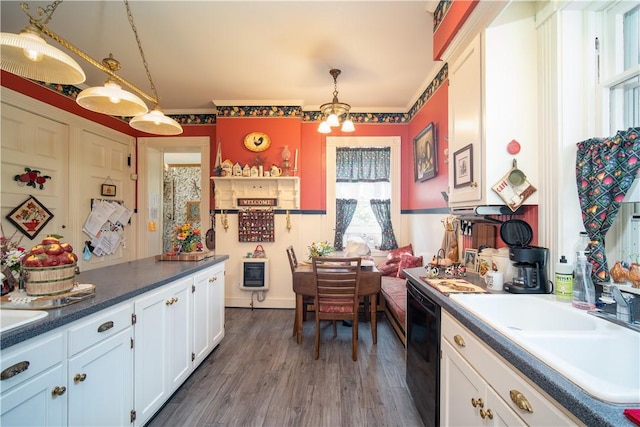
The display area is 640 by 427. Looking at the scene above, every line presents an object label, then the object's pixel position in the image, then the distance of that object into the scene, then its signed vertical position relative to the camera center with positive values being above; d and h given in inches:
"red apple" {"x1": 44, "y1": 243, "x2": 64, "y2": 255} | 50.4 -6.7
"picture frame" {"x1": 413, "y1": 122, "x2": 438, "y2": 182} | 120.3 +30.1
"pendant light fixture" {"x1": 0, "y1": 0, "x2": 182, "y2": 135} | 48.2 +30.7
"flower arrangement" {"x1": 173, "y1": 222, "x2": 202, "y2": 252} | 98.7 -9.1
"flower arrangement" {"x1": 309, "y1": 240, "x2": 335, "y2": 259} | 120.3 -15.9
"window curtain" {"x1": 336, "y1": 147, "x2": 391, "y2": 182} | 164.4 +31.3
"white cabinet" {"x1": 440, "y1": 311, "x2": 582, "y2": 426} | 29.7 -24.7
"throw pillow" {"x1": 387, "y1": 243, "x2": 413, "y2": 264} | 149.6 -21.7
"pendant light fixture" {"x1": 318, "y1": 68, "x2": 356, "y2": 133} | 118.6 +47.8
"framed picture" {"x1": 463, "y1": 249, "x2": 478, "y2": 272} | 78.6 -13.6
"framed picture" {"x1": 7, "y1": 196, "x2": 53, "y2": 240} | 104.4 -1.2
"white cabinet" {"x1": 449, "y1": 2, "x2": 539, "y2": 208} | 57.2 +25.3
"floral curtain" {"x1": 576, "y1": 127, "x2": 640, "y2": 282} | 43.5 +5.8
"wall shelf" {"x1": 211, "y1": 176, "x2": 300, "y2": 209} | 153.6 +13.5
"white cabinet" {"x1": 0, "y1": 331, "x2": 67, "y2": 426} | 36.6 -25.2
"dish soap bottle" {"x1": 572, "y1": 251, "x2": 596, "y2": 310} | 44.8 -12.4
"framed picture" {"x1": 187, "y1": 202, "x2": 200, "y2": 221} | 228.4 +3.6
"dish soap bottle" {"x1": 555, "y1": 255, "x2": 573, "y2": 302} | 48.2 -12.1
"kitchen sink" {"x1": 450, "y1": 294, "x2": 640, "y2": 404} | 25.9 -17.1
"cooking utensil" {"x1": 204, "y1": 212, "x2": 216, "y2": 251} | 163.8 -12.9
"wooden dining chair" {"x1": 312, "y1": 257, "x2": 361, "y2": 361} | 96.7 -29.4
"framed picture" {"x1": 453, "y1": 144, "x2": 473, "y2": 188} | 64.1 +12.3
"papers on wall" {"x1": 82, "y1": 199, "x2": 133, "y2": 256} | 138.6 -5.7
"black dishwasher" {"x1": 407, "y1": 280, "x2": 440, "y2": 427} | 58.1 -34.1
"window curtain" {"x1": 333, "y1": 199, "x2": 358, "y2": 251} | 162.6 +0.3
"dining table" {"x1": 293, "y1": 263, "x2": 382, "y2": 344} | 104.5 -28.8
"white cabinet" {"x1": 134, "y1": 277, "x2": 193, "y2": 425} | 62.1 -34.3
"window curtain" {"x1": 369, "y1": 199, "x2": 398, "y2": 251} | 160.4 -3.4
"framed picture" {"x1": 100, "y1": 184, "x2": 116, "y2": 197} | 144.9 +13.4
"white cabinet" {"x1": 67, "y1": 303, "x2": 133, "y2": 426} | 46.3 -30.0
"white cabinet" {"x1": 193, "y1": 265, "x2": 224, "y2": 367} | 86.7 -34.6
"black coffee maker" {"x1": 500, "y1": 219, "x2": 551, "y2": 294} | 53.9 -11.4
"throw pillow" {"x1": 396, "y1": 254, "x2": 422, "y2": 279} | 134.1 -23.9
